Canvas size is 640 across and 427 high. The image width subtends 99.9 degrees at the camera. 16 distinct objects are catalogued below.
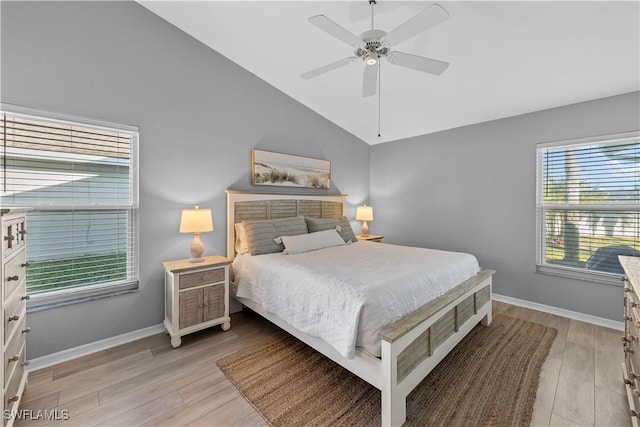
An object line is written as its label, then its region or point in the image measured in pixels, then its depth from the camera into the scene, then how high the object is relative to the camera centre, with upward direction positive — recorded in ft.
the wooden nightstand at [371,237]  14.22 -1.56
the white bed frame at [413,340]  5.07 -3.13
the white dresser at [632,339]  4.80 -2.64
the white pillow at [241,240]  10.14 -1.26
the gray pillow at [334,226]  11.71 -0.78
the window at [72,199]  6.91 +0.21
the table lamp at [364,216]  15.01 -0.43
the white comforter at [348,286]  5.53 -1.94
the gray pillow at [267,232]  9.71 -0.94
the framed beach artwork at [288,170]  11.39 +1.76
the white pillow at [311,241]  9.70 -1.28
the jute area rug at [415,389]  5.46 -4.18
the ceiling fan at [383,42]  5.46 +3.84
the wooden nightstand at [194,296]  8.06 -2.80
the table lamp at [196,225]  8.62 -0.57
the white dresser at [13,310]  4.41 -1.94
